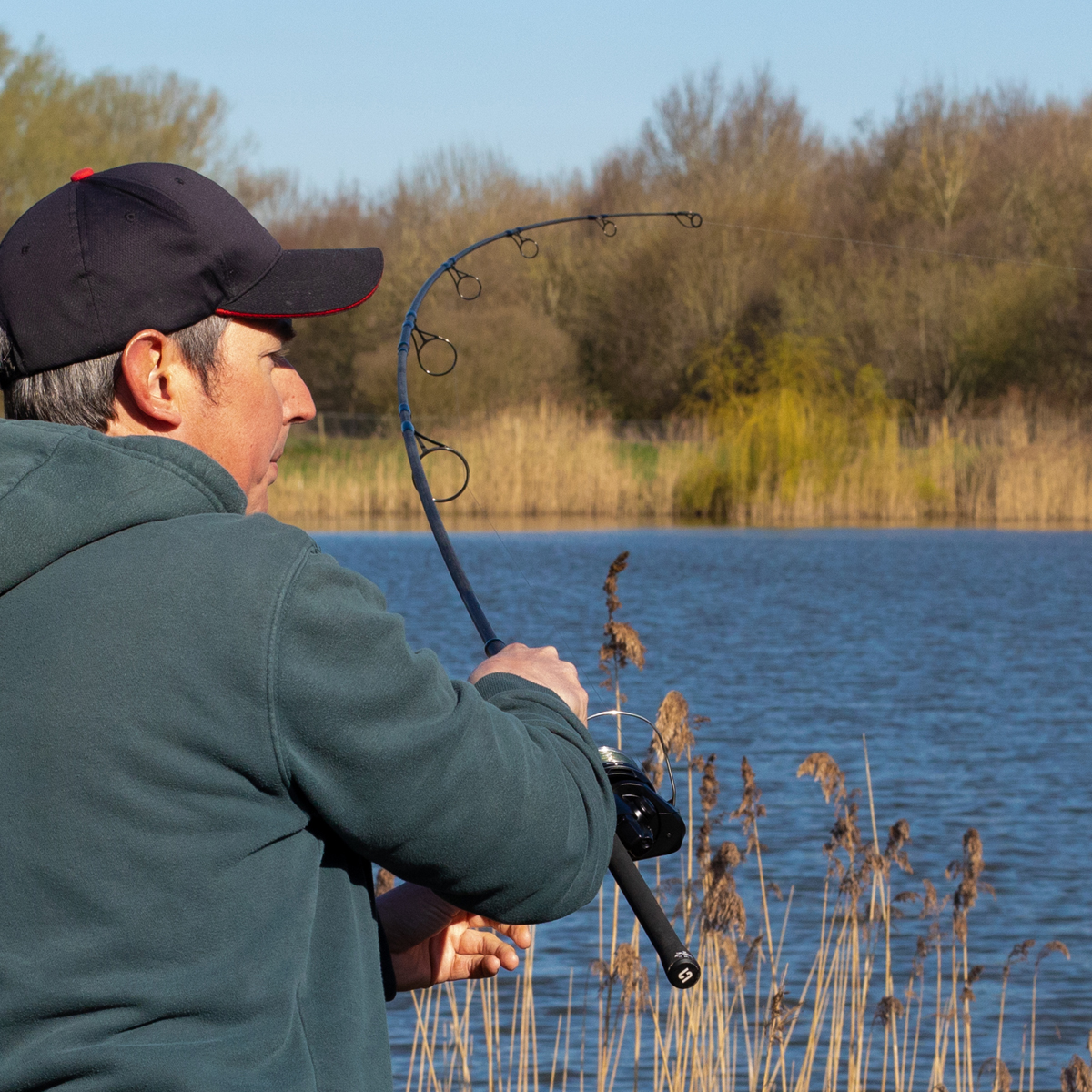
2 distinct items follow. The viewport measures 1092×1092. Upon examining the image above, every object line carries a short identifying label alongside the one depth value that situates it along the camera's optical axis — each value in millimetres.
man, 2934
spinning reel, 3291
